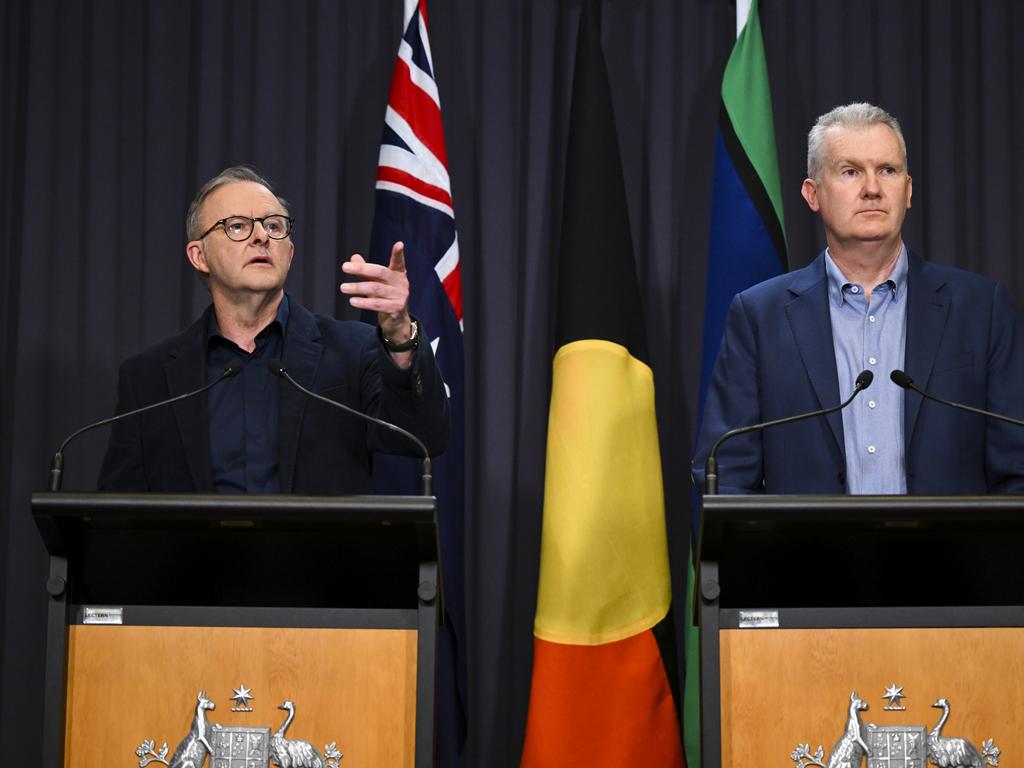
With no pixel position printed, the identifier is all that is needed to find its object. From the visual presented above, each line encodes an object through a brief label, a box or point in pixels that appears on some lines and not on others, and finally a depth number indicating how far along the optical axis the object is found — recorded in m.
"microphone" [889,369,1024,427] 4.40
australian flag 7.29
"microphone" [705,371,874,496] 4.27
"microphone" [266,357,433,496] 4.25
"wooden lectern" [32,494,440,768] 3.92
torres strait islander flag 7.39
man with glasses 5.48
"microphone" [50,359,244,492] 4.31
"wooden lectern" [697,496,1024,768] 3.87
